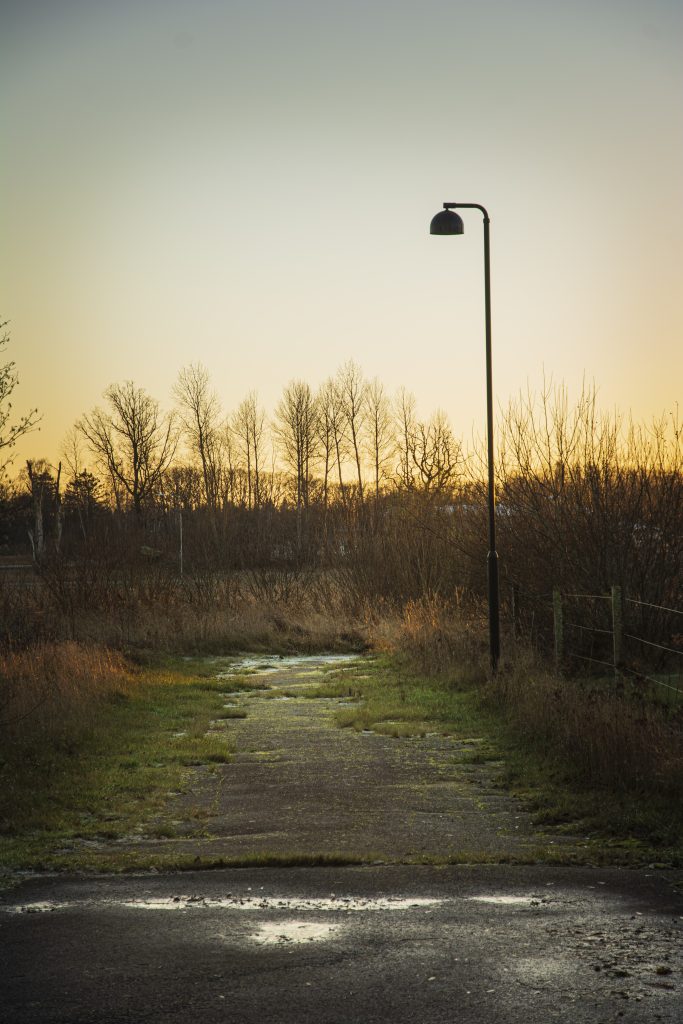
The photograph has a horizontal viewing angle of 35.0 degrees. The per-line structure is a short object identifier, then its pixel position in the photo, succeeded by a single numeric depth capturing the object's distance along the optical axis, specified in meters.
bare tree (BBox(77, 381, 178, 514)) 77.06
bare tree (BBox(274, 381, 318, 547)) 76.44
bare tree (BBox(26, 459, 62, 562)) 72.75
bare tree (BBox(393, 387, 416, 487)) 40.39
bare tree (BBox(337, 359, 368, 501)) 77.75
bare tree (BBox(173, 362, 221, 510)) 75.69
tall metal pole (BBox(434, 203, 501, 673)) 17.20
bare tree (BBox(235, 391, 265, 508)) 78.62
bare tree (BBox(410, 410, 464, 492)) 41.88
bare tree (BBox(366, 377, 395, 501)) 77.06
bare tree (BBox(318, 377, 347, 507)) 77.31
